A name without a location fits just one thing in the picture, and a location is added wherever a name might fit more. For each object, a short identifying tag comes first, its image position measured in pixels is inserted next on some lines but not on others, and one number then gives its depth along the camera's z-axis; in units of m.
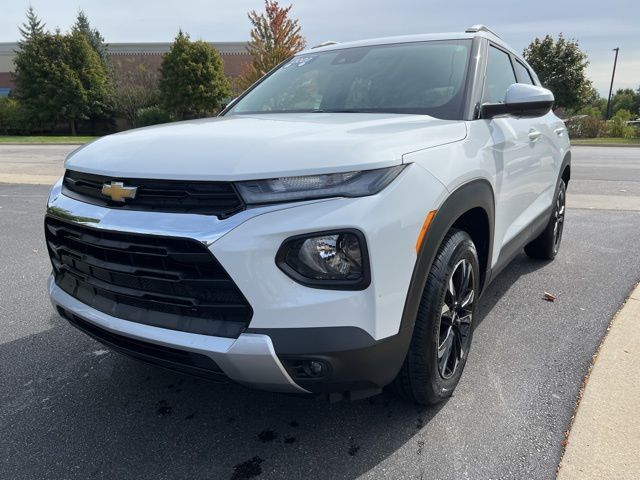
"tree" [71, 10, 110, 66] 43.17
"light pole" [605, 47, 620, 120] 48.78
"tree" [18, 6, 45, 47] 51.75
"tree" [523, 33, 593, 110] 35.62
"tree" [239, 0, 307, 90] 23.27
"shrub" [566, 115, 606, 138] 29.95
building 41.72
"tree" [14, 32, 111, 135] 35.72
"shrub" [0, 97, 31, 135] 36.41
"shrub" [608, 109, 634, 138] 29.60
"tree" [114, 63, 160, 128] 36.44
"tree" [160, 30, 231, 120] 34.62
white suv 1.71
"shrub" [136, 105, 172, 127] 34.28
